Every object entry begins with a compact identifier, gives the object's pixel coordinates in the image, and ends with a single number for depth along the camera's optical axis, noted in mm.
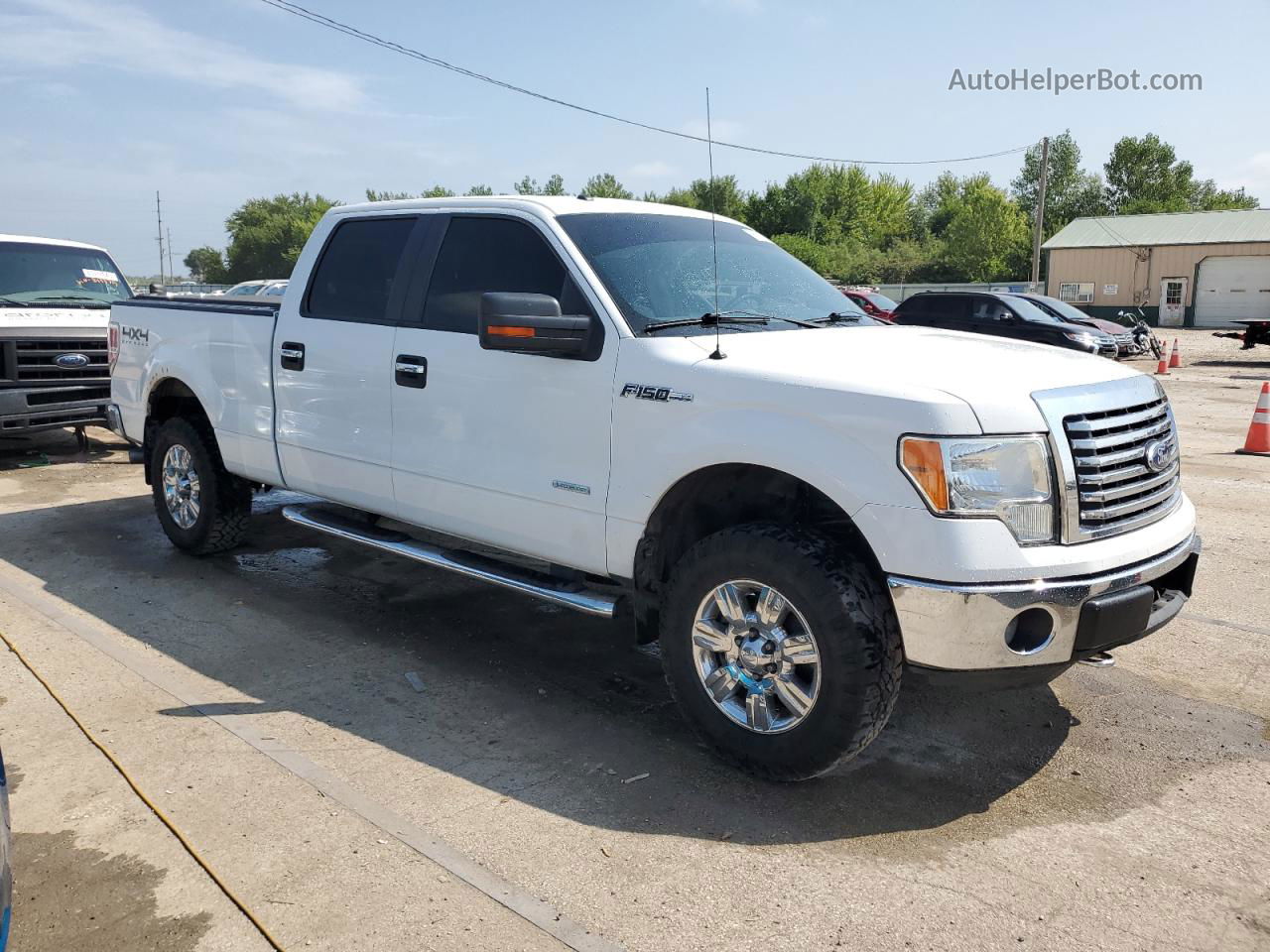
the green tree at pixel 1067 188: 88562
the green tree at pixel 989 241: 75125
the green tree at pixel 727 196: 61375
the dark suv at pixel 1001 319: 18906
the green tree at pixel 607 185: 83394
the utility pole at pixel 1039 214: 43012
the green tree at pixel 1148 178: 84938
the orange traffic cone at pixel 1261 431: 10461
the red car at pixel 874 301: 24672
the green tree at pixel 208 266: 119681
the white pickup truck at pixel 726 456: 3164
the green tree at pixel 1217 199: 91625
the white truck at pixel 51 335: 9742
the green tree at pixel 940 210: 98375
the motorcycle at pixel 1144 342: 24266
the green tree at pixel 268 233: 105000
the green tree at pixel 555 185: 87512
